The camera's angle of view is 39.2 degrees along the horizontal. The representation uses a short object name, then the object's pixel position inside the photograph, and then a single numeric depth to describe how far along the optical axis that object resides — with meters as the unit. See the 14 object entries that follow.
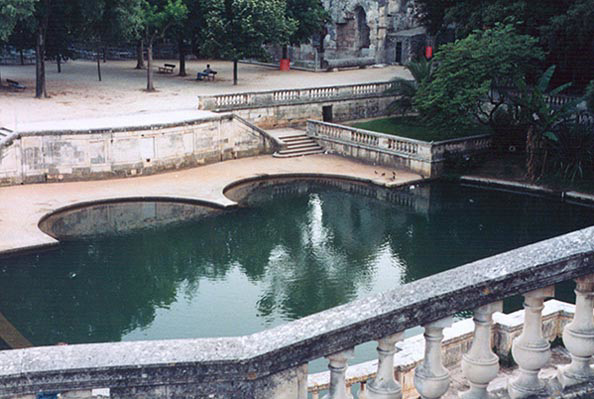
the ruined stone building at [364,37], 53.69
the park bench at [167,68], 47.03
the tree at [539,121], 29.20
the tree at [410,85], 35.44
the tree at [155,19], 39.34
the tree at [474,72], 31.62
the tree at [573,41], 30.56
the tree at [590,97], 28.78
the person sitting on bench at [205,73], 43.65
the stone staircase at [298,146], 34.09
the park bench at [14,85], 39.00
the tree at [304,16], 47.91
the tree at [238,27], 40.47
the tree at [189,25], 43.34
